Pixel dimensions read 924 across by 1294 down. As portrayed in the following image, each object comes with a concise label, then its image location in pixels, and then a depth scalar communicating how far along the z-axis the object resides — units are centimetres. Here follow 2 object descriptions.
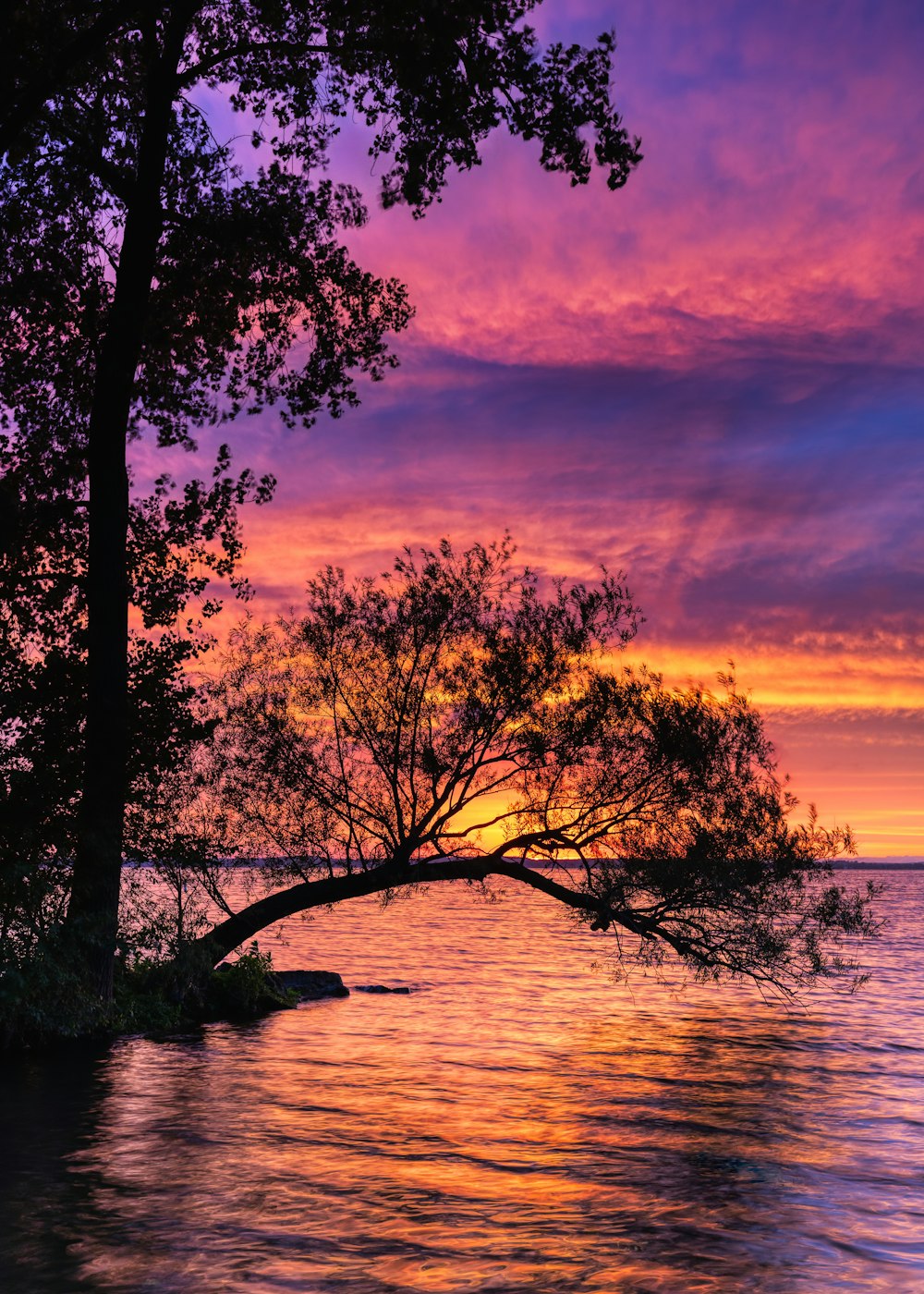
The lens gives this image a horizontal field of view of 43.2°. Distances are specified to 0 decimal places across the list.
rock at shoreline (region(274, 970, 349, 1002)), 3731
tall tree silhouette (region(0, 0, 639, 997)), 2066
